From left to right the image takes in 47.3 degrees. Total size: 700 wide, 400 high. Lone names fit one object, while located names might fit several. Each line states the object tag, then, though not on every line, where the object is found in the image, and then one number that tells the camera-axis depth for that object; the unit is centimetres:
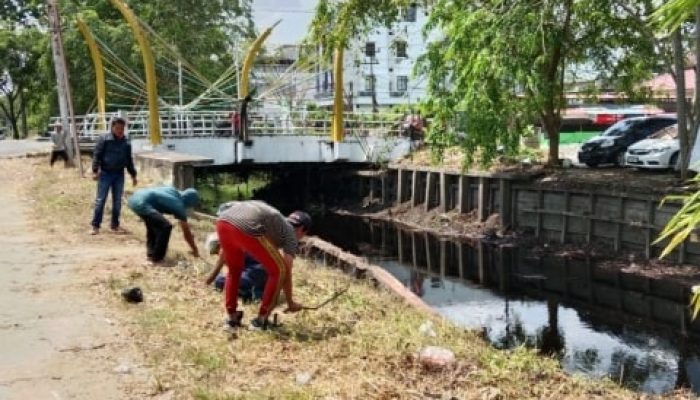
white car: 1953
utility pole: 1823
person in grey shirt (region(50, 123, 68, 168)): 2295
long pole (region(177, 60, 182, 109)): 3059
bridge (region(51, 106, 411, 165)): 2648
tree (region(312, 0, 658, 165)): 1681
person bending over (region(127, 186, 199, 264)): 888
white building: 5450
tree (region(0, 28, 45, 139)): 4416
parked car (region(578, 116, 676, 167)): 2245
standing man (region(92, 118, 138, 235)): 1096
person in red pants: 622
